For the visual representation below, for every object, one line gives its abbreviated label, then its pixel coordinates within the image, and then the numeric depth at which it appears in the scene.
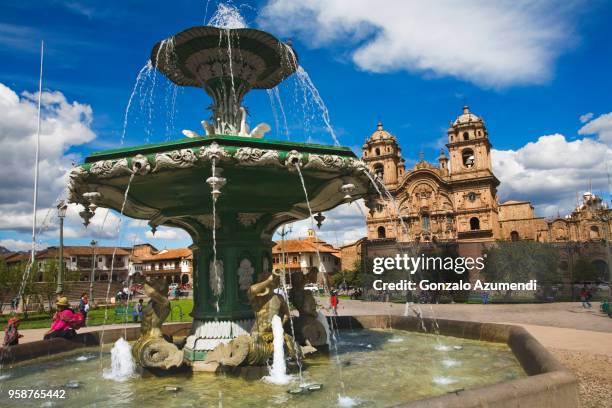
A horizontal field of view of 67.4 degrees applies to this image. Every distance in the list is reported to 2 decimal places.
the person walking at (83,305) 17.75
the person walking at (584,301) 24.17
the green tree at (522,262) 31.88
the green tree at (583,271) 41.72
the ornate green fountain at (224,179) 5.86
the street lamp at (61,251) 15.89
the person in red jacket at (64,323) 9.44
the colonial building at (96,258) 72.62
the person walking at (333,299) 17.15
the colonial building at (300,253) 62.53
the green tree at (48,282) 26.88
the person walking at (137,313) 17.05
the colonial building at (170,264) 75.81
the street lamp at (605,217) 25.24
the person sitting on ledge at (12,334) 8.44
